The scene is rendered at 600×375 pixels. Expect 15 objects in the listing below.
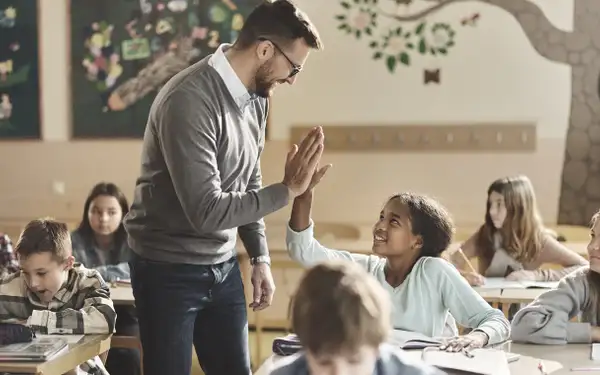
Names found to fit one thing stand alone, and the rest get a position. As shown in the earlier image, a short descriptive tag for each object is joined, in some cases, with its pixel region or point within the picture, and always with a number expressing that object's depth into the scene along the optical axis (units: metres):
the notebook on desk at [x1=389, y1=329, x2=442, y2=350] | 2.13
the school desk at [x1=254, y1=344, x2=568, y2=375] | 2.05
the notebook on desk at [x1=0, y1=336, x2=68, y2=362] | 2.29
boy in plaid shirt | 2.75
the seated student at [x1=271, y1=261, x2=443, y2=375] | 1.36
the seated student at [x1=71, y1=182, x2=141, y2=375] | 4.11
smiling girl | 2.34
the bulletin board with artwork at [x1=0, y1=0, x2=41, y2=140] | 5.65
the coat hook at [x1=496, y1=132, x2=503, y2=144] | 5.17
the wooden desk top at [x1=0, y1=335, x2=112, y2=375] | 2.26
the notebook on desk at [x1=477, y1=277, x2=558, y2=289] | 3.63
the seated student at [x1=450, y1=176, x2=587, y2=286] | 4.13
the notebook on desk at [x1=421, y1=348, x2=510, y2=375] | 1.89
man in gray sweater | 2.03
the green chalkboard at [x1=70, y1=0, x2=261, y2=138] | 5.41
